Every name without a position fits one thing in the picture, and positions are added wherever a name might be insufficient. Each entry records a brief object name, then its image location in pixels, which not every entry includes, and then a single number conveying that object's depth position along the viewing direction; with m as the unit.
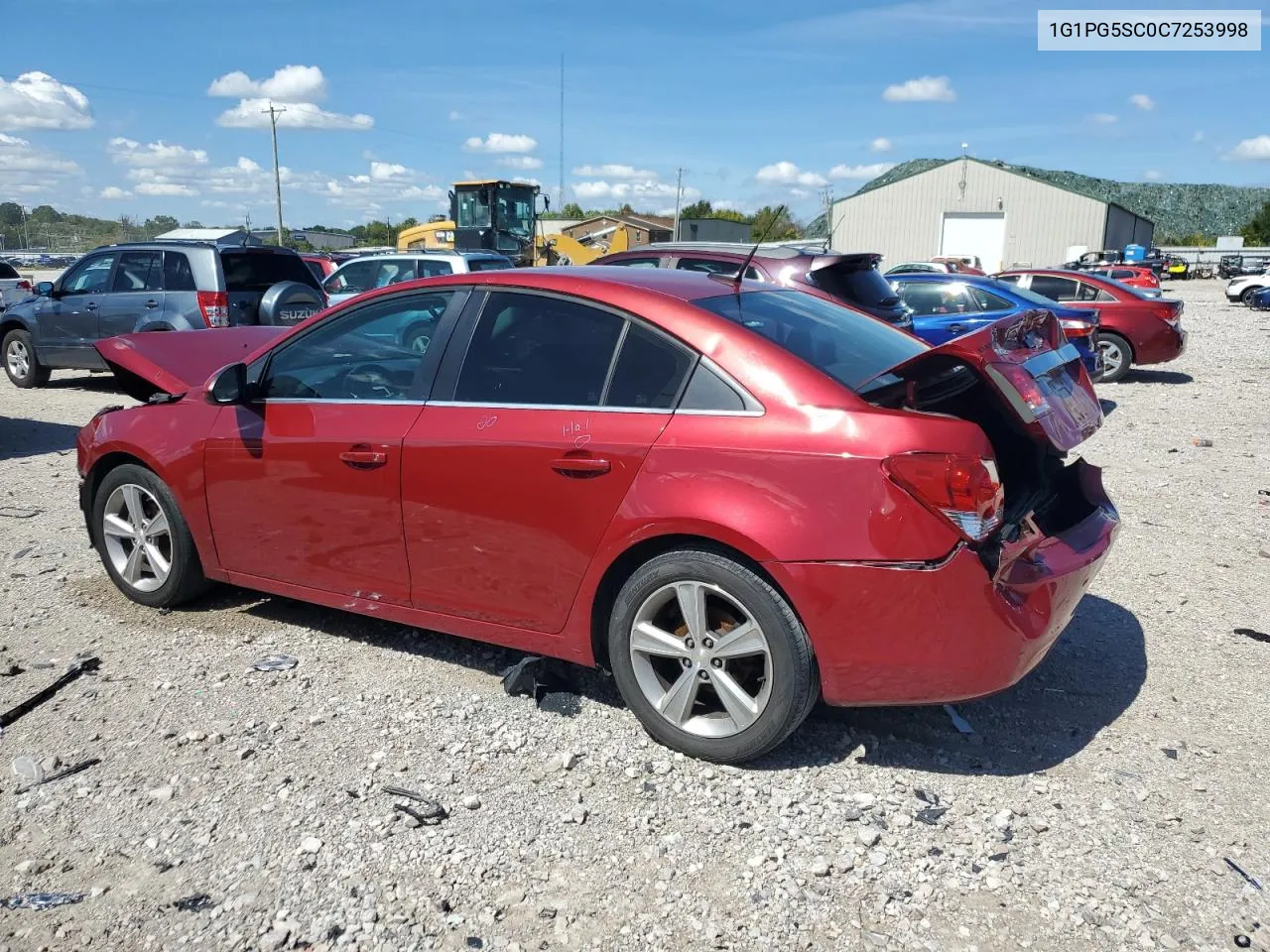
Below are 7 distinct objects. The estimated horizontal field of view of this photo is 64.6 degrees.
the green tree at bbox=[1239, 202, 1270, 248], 74.25
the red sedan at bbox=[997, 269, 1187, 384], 13.98
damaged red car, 3.12
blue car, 11.34
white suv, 12.43
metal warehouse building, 53.47
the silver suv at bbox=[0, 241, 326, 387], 11.66
